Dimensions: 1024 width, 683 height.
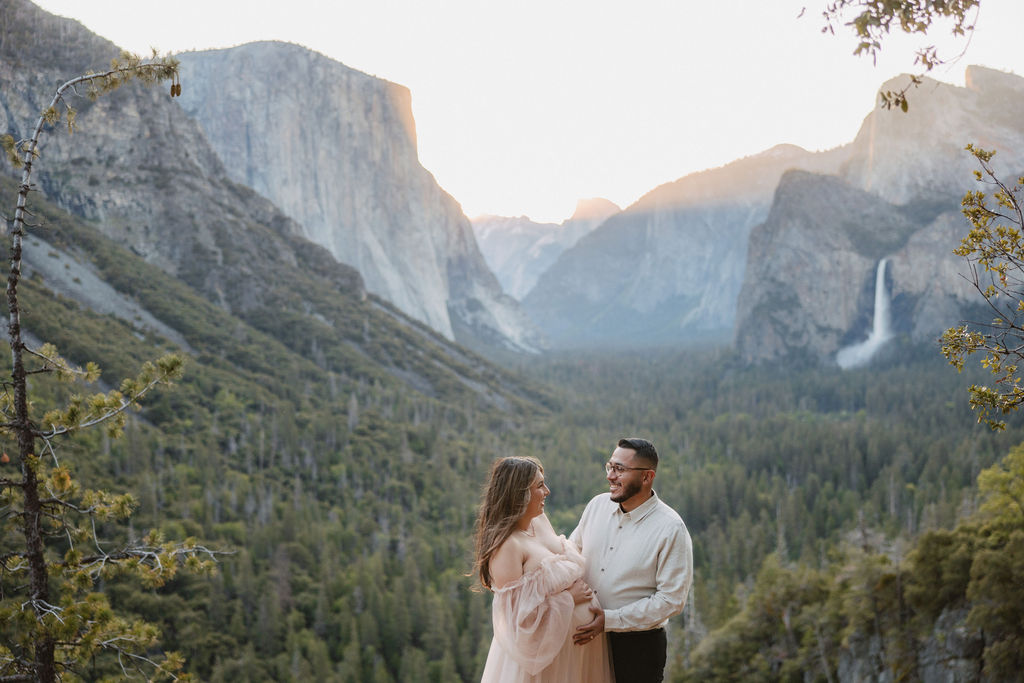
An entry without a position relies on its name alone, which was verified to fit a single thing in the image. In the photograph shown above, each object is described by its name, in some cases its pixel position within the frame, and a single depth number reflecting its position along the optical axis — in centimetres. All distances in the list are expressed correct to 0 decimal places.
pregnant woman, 528
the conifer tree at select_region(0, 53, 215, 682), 732
